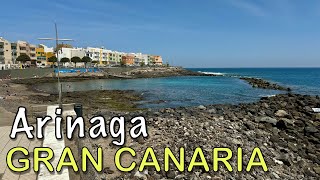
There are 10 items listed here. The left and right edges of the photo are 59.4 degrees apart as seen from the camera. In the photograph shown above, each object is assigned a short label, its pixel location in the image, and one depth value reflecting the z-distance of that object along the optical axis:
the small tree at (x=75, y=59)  98.06
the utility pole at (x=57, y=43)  11.75
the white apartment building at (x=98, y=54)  134.00
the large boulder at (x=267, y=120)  16.02
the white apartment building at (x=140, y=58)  166.74
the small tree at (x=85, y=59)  100.19
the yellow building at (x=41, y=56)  105.44
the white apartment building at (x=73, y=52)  117.88
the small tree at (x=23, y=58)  75.50
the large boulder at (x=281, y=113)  18.95
